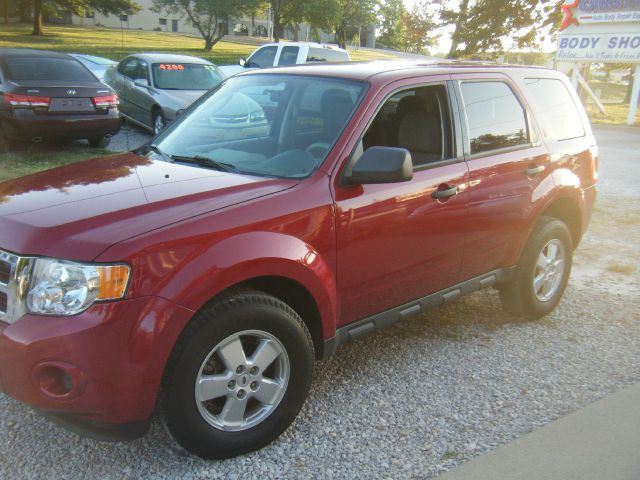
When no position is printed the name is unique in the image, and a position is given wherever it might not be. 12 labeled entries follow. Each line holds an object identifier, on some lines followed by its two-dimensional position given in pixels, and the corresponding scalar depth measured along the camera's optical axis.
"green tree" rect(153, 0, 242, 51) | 36.53
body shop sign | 20.08
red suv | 2.39
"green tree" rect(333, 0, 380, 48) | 59.56
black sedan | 8.89
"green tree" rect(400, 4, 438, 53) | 41.16
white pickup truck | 15.51
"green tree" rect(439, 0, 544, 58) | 35.34
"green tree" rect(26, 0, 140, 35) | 37.59
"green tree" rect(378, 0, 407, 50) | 74.38
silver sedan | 10.93
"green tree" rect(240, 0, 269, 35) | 36.66
